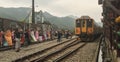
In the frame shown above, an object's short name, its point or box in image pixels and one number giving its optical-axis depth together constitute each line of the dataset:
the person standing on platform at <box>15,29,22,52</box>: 9.73
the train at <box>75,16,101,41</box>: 16.89
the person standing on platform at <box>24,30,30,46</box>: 11.97
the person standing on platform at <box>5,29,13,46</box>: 11.35
